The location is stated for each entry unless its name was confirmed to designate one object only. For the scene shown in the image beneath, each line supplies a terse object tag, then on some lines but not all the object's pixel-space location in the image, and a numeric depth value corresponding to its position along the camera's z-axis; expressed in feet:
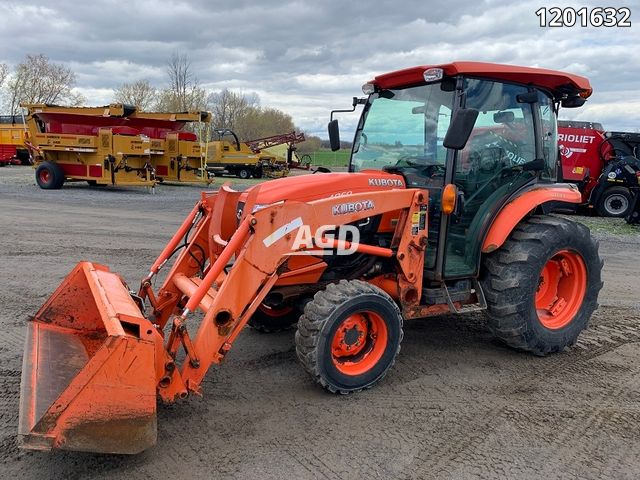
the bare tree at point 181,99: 135.59
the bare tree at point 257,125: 173.37
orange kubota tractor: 10.54
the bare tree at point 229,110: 170.60
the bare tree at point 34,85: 162.30
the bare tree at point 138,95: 164.45
